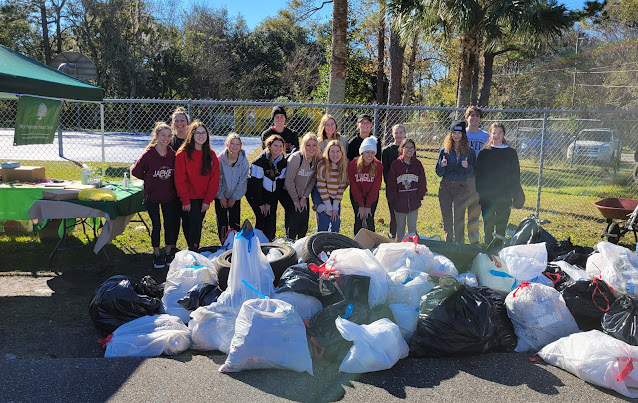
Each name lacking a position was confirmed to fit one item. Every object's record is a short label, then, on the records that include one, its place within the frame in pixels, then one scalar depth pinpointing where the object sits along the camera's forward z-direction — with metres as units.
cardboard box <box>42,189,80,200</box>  5.86
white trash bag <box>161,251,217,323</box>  4.47
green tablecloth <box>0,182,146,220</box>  6.18
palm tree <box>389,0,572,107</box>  12.20
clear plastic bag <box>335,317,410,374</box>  3.61
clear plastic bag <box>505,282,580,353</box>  4.08
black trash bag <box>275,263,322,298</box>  4.19
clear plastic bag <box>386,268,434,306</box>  4.39
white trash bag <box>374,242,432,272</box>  4.79
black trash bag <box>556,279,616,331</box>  4.29
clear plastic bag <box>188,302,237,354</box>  3.94
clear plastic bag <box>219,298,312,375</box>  3.57
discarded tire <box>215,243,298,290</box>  4.48
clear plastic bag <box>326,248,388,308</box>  4.30
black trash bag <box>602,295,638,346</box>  3.86
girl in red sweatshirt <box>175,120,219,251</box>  5.80
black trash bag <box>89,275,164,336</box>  4.25
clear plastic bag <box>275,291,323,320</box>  4.16
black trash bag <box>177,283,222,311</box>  4.39
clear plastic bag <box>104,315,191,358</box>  3.89
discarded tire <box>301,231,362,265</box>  4.92
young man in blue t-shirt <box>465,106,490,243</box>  6.40
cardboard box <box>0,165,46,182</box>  6.84
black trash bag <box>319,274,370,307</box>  4.25
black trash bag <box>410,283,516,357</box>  3.90
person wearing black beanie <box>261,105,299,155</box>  6.64
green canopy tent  5.47
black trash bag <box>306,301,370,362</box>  3.85
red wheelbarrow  6.59
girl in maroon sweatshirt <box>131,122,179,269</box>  5.84
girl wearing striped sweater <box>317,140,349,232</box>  5.98
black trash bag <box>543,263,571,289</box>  4.79
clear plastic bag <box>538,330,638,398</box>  3.44
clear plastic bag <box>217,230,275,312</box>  4.05
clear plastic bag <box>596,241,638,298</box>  4.35
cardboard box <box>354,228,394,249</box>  5.62
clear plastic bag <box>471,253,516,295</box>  4.83
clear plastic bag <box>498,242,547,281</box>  4.79
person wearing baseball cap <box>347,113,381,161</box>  6.35
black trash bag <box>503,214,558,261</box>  5.72
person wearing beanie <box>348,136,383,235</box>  5.98
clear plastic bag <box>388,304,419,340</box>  4.09
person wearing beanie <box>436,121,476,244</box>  6.18
